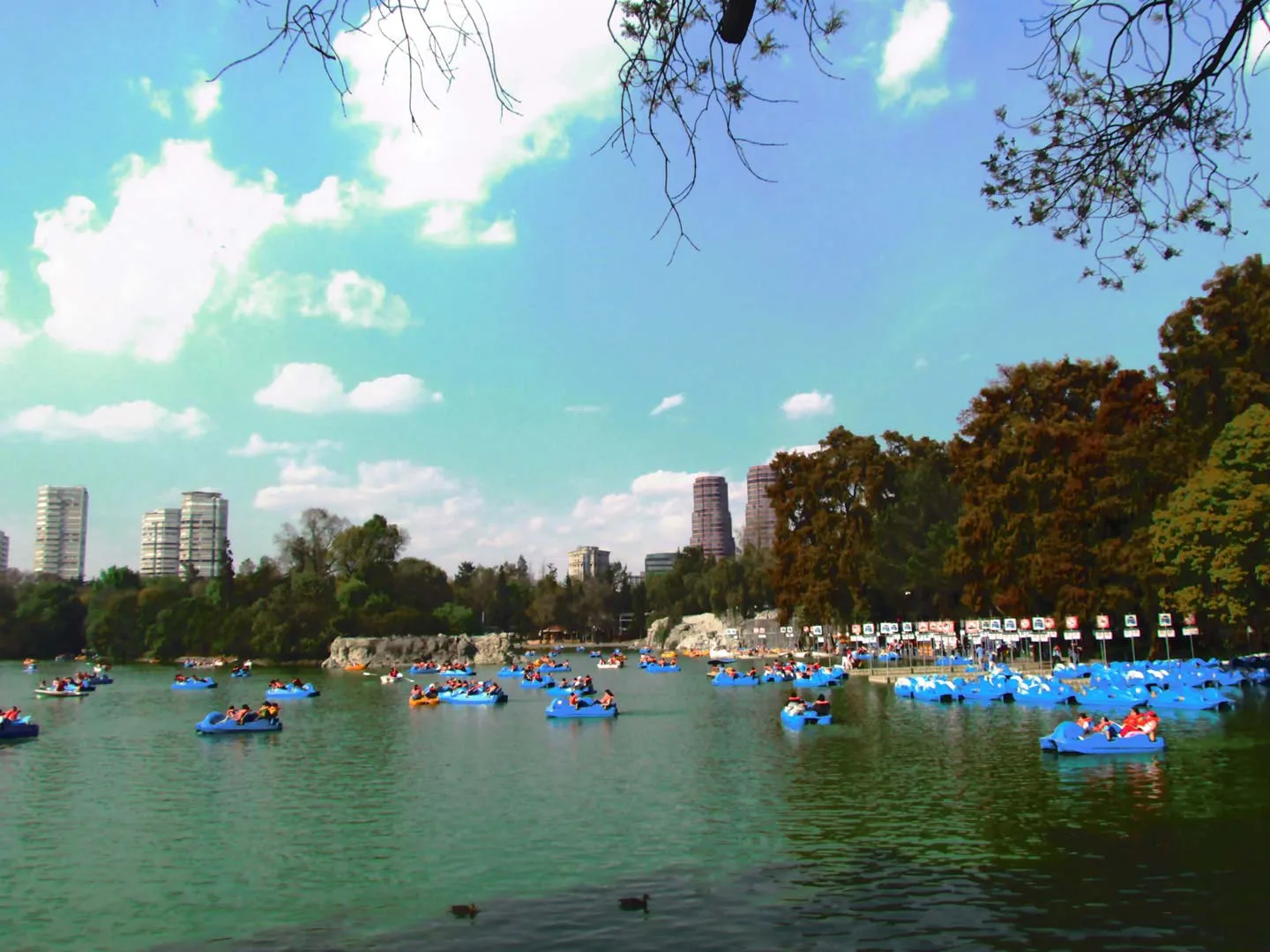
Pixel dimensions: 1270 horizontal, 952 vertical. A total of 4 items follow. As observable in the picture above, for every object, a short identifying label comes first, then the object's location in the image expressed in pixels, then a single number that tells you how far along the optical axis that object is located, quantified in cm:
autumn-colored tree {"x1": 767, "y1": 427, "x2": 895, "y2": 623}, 7544
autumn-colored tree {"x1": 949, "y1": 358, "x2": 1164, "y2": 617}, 4953
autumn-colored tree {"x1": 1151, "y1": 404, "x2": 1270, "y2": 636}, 3938
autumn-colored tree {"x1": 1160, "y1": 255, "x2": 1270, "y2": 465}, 4341
